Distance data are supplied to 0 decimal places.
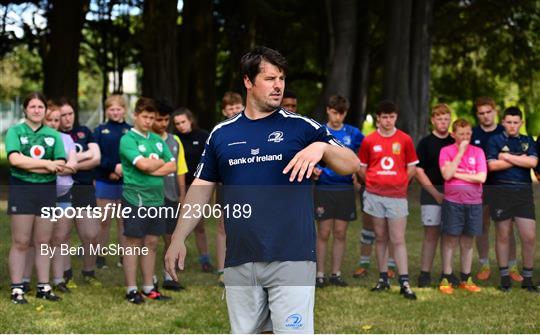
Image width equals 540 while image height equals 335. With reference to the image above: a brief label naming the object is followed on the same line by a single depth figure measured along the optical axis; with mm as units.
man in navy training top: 4582
